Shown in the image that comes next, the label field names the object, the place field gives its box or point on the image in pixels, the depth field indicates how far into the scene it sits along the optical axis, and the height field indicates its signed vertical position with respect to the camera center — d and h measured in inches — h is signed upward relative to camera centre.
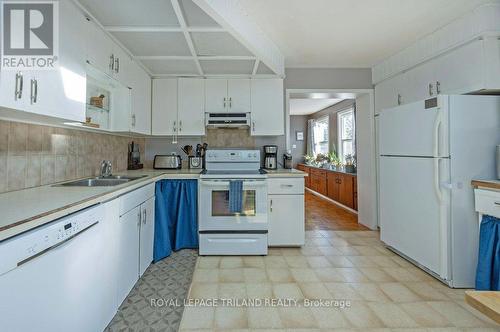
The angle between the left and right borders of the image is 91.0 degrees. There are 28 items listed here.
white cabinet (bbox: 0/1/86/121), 45.4 +18.3
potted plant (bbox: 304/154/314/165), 291.3 +11.6
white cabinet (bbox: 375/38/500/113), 84.2 +37.5
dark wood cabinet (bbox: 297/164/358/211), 183.3 -14.9
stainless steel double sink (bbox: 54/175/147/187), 74.8 -3.9
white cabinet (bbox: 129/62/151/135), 102.3 +30.7
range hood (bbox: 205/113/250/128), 121.8 +24.5
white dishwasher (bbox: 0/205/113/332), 32.8 -17.6
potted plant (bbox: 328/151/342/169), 229.1 +7.9
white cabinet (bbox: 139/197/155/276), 84.1 -23.9
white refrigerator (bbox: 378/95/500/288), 78.4 -1.5
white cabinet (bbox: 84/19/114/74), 70.0 +37.2
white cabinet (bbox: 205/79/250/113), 124.0 +37.0
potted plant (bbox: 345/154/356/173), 195.0 +3.2
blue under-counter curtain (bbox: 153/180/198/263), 109.3 -18.9
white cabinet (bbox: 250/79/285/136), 124.9 +31.4
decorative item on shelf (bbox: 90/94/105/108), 83.6 +23.6
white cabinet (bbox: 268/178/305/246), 110.1 -19.2
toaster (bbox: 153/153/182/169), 126.9 +3.6
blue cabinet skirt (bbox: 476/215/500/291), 68.6 -25.5
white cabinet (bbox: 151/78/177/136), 124.0 +31.4
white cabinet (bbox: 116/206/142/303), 67.1 -24.1
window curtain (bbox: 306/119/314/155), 307.9 +40.3
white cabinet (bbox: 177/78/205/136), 124.0 +32.5
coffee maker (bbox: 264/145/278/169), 130.7 +6.1
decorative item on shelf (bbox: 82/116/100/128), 71.3 +13.8
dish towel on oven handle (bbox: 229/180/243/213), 103.4 -12.0
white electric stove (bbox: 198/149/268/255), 104.4 -20.7
